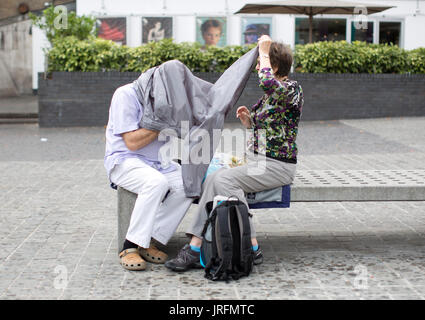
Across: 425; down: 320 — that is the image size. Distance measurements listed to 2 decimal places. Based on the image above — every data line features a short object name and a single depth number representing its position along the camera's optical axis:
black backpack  4.31
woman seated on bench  4.62
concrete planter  13.92
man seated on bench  4.62
